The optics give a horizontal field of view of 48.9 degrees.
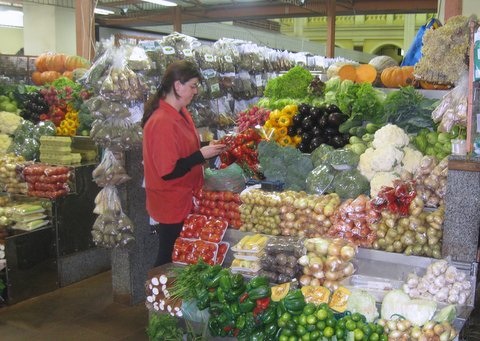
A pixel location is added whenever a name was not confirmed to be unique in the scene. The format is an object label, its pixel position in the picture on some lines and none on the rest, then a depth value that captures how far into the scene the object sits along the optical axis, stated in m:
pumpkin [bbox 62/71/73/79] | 7.92
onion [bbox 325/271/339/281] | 2.85
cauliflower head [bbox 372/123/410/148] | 3.61
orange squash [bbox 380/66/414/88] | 4.86
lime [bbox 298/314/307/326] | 2.56
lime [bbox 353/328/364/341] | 2.43
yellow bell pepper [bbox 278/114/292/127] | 4.36
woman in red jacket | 3.55
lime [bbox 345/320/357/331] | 2.46
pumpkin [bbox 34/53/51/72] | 8.70
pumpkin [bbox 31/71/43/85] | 8.59
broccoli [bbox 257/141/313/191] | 3.86
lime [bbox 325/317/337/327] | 2.52
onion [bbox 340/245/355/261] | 2.90
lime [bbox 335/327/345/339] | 2.46
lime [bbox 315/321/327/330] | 2.52
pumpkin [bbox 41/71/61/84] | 8.40
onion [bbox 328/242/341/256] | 2.92
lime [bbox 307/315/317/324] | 2.53
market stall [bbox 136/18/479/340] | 2.61
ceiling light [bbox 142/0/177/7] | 12.23
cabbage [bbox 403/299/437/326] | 2.46
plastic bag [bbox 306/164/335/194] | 3.66
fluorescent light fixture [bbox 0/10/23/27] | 16.67
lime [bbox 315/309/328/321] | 2.54
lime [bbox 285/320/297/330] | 2.60
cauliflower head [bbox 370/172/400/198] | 3.40
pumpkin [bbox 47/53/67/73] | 8.64
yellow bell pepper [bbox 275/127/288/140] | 4.36
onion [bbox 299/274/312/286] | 2.89
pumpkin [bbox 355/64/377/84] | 5.25
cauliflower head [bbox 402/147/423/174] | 3.55
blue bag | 5.49
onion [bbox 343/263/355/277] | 2.87
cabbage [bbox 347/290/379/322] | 2.57
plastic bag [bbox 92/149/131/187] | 4.50
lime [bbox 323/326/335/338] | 2.48
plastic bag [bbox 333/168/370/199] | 3.56
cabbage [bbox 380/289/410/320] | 2.54
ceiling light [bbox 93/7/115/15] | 15.31
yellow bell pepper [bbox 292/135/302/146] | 4.32
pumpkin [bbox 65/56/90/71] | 8.66
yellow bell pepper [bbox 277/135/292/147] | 4.34
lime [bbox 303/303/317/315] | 2.57
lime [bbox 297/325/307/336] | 2.55
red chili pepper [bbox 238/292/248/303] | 2.80
